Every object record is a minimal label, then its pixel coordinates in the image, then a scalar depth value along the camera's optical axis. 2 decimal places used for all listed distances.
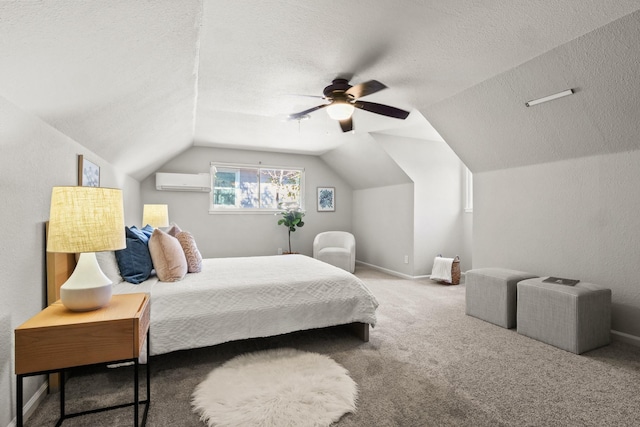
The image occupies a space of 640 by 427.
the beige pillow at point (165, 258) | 2.47
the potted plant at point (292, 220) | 6.00
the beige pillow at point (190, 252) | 2.78
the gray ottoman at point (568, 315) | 2.49
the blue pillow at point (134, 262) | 2.37
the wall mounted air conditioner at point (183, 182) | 5.35
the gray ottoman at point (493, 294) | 3.06
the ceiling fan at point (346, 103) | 2.62
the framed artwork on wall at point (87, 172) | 2.43
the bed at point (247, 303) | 2.15
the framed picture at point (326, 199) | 6.72
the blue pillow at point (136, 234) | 2.50
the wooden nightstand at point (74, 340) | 1.34
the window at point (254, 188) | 6.02
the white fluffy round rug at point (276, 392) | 1.67
